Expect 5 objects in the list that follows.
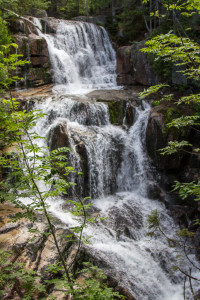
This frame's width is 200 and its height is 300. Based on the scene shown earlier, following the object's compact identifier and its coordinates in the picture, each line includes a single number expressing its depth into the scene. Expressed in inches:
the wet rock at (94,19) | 908.6
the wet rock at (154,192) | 385.7
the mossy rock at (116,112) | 443.2
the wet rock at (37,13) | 803.4
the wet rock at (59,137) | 366.0
